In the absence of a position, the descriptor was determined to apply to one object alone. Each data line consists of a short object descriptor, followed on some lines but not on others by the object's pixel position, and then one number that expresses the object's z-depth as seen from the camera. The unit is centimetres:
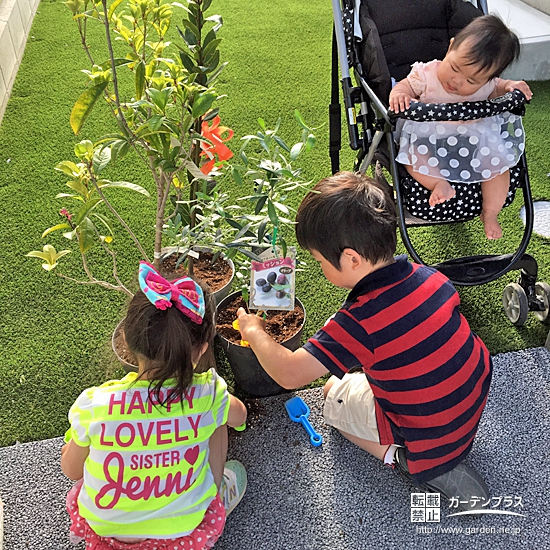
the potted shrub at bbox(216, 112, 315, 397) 151
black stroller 205
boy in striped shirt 147
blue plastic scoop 190
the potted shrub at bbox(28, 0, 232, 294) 141
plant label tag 173
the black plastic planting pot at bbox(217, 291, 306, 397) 188
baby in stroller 199
